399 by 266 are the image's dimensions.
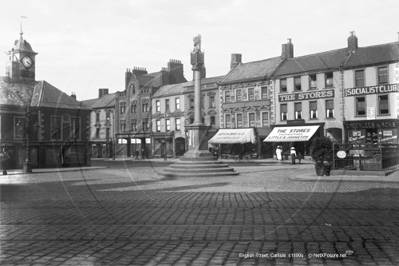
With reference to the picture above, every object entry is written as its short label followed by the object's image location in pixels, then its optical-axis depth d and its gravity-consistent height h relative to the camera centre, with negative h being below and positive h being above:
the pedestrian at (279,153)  38.53 -0.47
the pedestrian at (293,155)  34.31 -0.60
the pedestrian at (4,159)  26.23 -0.39
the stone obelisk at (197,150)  22.44 -0.04
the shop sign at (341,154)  20.53 -0.35
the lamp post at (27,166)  27.20 -0.91
